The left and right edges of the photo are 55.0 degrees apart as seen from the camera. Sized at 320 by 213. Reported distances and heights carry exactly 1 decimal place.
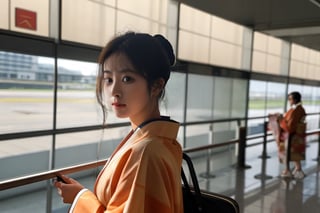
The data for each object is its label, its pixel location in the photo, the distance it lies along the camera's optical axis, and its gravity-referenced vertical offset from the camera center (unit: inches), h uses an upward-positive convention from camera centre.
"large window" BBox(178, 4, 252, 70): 260.7 +47.0
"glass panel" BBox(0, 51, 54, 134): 177.9 -7.2
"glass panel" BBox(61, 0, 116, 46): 168.9 +38.4
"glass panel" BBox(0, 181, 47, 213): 171.2 -70.7
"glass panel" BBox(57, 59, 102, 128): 197.0 -6.7
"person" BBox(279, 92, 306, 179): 195.2 -24.8
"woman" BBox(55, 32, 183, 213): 31.1 -5.9
